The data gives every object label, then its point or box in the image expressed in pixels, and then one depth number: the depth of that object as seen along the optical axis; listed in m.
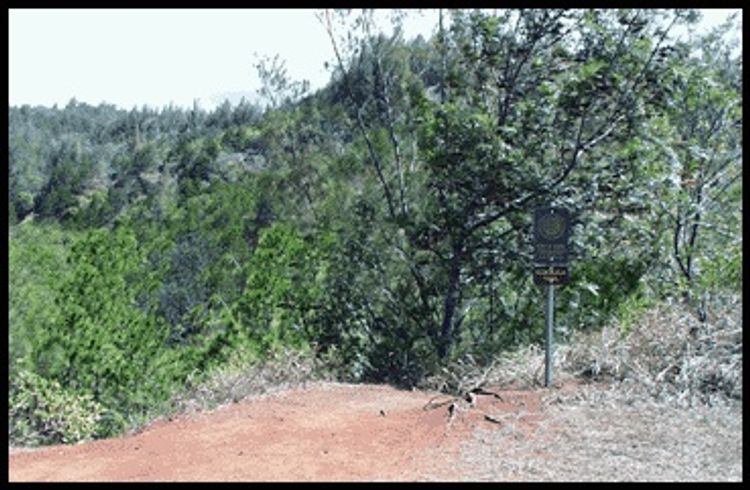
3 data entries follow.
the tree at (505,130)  10.30
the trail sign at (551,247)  7.88
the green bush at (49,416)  9.41
